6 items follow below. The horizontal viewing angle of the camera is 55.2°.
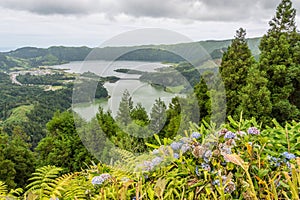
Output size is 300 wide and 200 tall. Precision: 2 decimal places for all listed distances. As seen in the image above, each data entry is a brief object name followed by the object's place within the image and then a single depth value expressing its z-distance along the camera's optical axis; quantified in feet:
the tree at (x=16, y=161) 44.40
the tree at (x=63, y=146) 43.73
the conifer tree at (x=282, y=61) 30.66
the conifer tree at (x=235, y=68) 32.28
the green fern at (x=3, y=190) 4.77
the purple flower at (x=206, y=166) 3.71
